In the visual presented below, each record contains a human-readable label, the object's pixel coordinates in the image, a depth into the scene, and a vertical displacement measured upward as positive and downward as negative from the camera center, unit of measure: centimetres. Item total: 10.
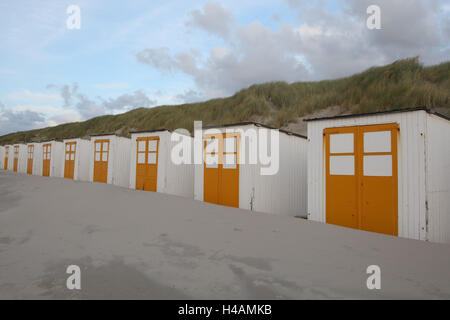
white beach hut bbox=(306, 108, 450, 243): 577 +3
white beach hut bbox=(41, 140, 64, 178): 1914 +71
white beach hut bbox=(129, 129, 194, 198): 1156 +17
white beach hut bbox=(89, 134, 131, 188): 1429 +58
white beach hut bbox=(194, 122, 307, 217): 862 +13
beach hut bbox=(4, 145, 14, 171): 2656 +102
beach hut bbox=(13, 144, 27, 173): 2386 +93
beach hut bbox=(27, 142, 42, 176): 2125 +85
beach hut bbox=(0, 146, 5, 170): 2827 +110
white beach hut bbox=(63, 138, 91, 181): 1708 +68
